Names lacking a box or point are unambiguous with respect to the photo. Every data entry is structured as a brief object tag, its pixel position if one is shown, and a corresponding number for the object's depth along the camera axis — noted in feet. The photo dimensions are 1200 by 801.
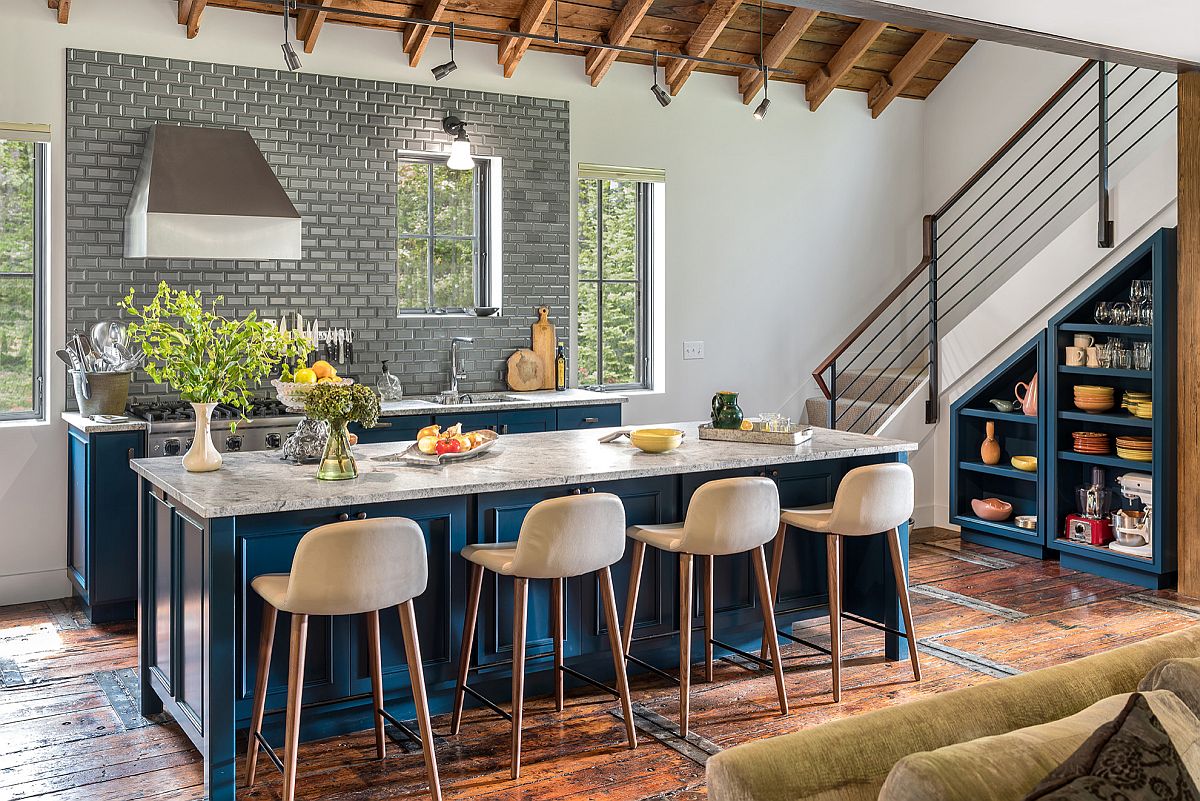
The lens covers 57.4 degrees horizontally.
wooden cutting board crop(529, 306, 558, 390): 22.85
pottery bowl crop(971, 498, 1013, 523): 22.27
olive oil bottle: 22.93
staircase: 23.56
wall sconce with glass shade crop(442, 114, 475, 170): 20.38
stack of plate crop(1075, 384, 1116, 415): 20.42
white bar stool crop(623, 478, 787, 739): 12.55
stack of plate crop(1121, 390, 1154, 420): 19.60
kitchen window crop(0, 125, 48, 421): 18.51
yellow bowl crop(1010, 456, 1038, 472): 21.70
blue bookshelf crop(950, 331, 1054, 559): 21.66
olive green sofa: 5.61
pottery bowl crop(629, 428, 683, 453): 14.07
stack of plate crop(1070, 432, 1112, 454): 20.33
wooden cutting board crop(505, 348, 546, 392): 22.56
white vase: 12.35
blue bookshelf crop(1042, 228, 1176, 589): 19.20
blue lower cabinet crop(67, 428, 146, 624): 16.88
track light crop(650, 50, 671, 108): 20.36
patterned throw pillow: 4.90
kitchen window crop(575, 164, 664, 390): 24.30
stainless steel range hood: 17.57
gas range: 17.20
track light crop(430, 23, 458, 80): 18.31
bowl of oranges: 12.50
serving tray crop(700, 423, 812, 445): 14.89
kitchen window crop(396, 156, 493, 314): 22.02
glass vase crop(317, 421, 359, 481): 11.95
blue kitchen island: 10.94
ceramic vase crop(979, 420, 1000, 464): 22.52
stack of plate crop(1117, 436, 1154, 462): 19.60
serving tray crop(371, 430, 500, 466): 13.11
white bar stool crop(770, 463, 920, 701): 13.52
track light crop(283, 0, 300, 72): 16.50
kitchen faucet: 21.83
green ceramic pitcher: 15.49
